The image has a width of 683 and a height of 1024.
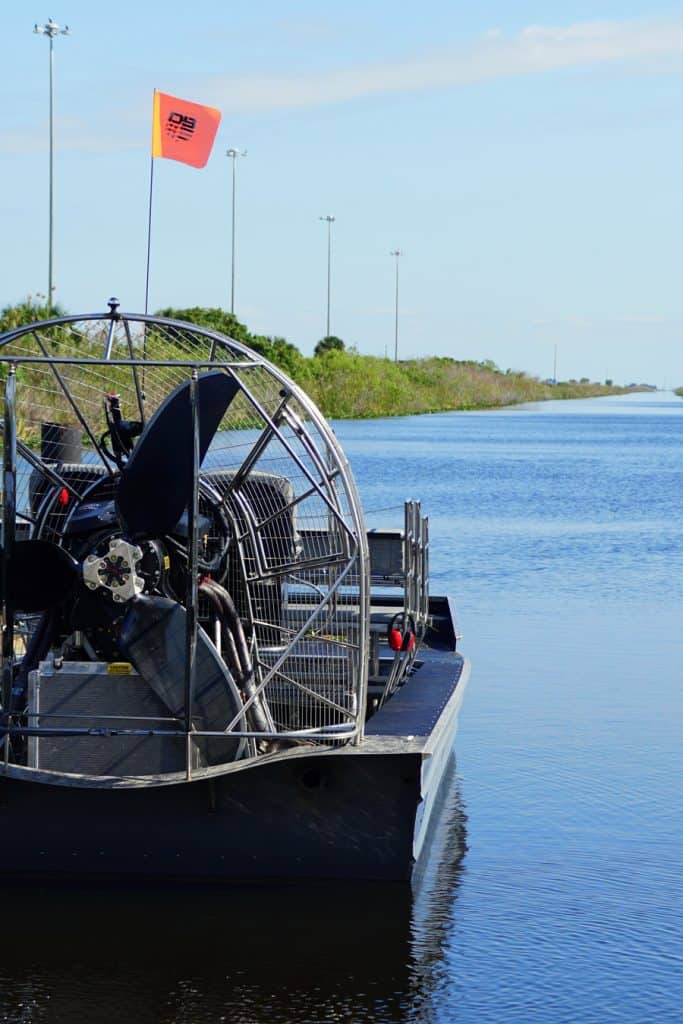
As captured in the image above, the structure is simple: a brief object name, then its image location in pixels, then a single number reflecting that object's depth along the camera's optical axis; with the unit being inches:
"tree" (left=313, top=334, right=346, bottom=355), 4699.8
